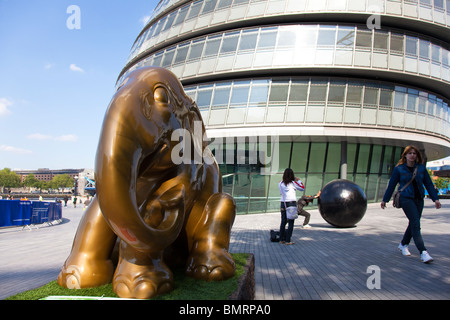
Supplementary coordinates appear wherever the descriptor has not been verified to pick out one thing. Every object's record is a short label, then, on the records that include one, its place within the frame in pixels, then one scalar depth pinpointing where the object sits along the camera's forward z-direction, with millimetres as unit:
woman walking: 5285
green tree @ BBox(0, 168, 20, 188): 99938
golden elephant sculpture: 1816
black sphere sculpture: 9680
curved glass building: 18094
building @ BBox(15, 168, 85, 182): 141400
